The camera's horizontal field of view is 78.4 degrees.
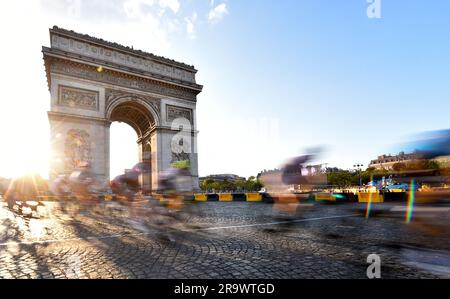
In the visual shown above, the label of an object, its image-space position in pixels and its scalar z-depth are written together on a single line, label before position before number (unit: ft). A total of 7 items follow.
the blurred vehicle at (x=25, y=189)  28.91
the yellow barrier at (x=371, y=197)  42.73
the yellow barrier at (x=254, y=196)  52.07
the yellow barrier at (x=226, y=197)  58.90
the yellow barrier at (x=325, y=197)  43.29
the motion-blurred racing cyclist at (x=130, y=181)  27.71
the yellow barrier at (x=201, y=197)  62.23
